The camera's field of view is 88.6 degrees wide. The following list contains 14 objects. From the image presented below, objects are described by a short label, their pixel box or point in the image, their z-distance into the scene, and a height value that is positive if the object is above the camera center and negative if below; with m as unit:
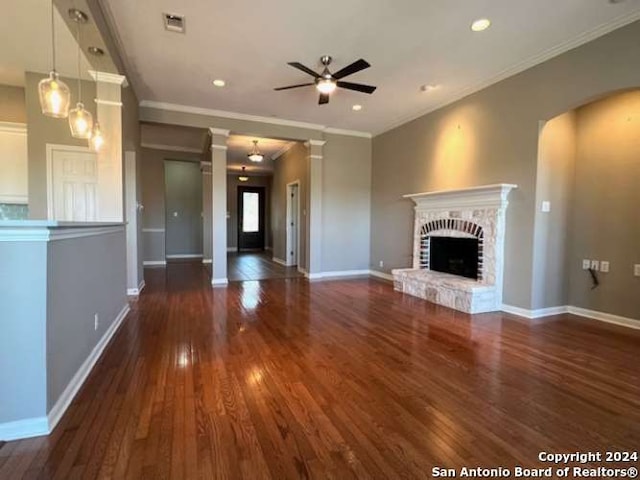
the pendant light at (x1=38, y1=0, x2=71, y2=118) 2.37 +0.91
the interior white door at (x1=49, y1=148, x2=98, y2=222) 4.41 +0.50
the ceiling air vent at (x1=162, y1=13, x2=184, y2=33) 3.08 +1.93
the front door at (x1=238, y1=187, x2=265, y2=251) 12.13 +0.21
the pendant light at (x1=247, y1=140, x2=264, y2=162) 7.92 +1.80
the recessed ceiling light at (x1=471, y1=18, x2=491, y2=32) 3.10 +1.95
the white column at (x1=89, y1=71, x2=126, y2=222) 3.75 +0.82
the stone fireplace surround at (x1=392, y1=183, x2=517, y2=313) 4.22 -0.17
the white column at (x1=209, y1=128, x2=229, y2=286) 5.83 +0.36
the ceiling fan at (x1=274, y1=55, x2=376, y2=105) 3.48 +1.63
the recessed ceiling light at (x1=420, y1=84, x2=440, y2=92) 4.60 +1.97
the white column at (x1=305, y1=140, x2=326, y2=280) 6.54 +0.41
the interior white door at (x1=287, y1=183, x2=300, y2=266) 8.00 -0.02
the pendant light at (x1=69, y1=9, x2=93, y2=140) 2.99 +0.92
